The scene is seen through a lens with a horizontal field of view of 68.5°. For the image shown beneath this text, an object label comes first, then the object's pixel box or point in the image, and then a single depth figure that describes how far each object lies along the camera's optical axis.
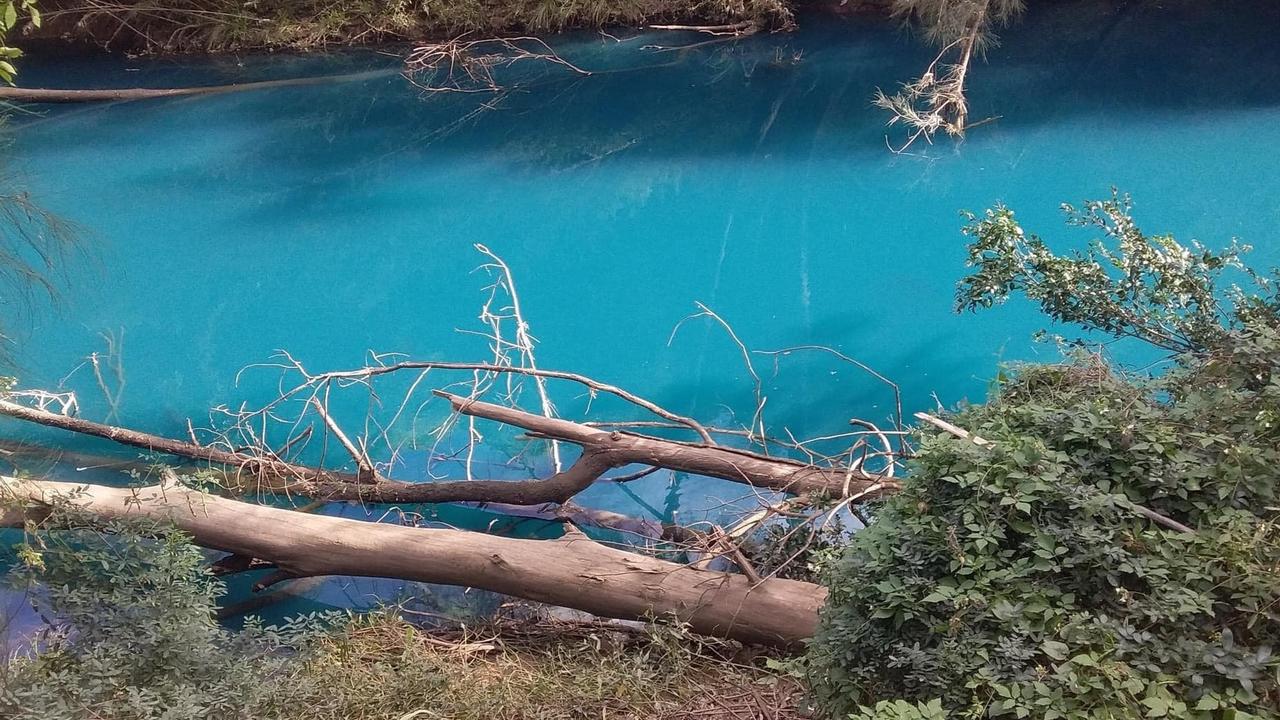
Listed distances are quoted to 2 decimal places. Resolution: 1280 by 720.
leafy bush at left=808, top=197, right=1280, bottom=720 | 1.63
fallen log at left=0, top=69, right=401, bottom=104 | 7.89
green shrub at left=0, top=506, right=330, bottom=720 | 2.46
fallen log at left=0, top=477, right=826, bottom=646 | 2.90
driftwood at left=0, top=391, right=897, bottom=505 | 3.21
